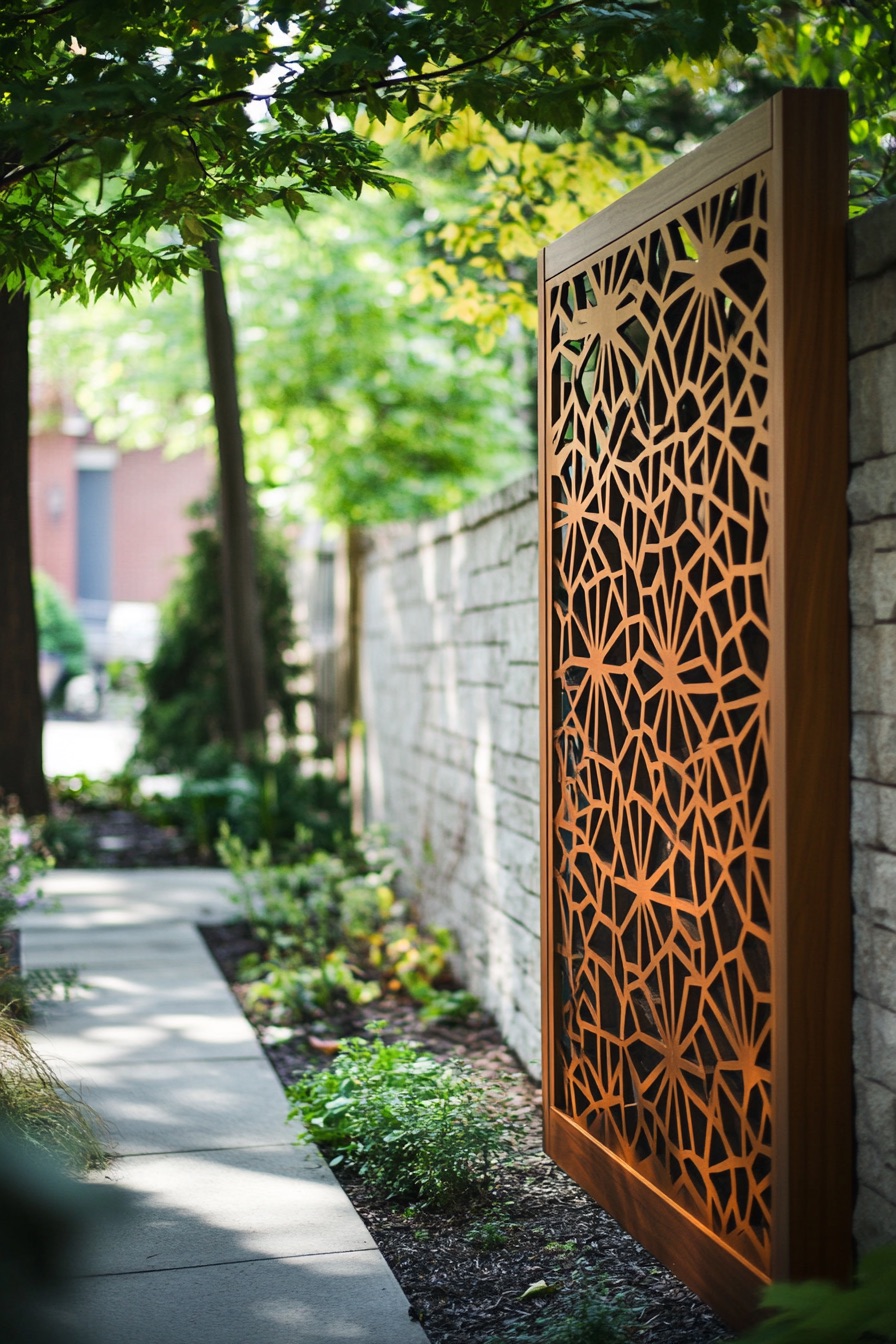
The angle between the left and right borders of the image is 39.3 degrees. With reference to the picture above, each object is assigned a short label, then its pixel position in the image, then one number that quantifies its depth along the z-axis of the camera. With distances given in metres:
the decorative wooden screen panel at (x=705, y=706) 2.34
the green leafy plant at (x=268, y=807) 8.06
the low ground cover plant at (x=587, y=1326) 2.42
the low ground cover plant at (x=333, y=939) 5.05
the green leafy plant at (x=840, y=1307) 1.77
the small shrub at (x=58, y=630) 20.09
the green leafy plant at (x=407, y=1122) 3.22
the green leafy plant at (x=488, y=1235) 2.97
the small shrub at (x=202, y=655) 10.14
